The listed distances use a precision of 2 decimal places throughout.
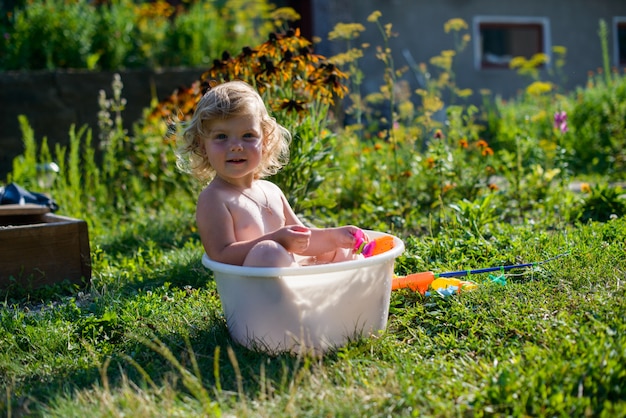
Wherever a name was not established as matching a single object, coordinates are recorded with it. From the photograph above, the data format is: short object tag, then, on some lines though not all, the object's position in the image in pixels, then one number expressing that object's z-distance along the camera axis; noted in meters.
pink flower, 4.68
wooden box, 3.35
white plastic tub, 2.31
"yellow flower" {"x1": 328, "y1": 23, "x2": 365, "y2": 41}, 4.37
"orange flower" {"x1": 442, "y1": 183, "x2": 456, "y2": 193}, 4.47
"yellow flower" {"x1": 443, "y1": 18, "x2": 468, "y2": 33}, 5.16
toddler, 2.53
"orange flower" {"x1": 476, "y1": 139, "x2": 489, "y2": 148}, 4.45
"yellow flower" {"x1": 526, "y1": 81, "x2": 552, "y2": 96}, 6.47
